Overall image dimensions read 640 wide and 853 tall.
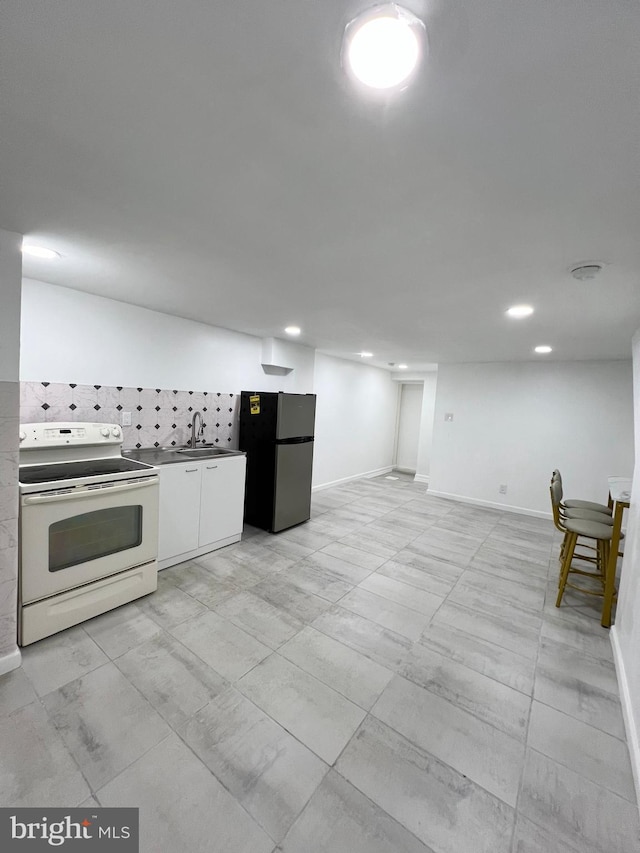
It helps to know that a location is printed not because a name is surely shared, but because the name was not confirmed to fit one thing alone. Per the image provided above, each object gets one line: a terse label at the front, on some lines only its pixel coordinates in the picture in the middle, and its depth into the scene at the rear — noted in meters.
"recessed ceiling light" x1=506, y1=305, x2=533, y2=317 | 2.39
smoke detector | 1.66
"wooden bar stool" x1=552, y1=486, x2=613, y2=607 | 2.58
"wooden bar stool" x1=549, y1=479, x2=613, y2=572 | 2.91
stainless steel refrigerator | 3.65
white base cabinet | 2.78
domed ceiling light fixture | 0.64
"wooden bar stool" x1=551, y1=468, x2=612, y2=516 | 3.34
